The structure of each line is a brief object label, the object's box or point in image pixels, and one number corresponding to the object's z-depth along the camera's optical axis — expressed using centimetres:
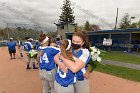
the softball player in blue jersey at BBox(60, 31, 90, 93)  121
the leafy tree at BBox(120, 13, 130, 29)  3714
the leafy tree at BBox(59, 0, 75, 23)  3166
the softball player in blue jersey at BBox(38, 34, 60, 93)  198
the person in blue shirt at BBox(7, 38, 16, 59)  778
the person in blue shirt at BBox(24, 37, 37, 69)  526
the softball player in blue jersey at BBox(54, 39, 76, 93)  130
